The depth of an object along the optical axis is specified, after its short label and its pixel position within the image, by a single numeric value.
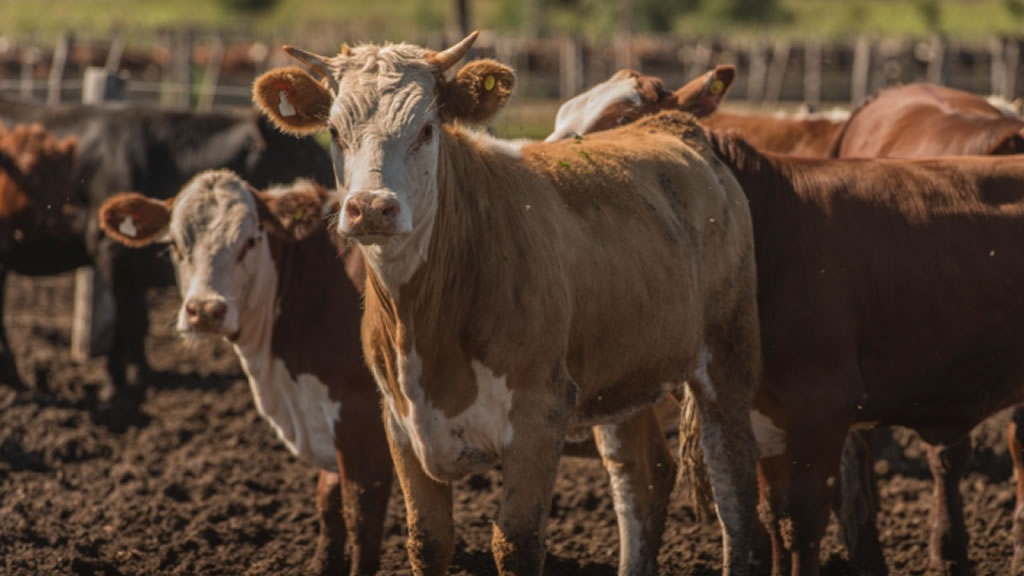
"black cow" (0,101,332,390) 19.11
